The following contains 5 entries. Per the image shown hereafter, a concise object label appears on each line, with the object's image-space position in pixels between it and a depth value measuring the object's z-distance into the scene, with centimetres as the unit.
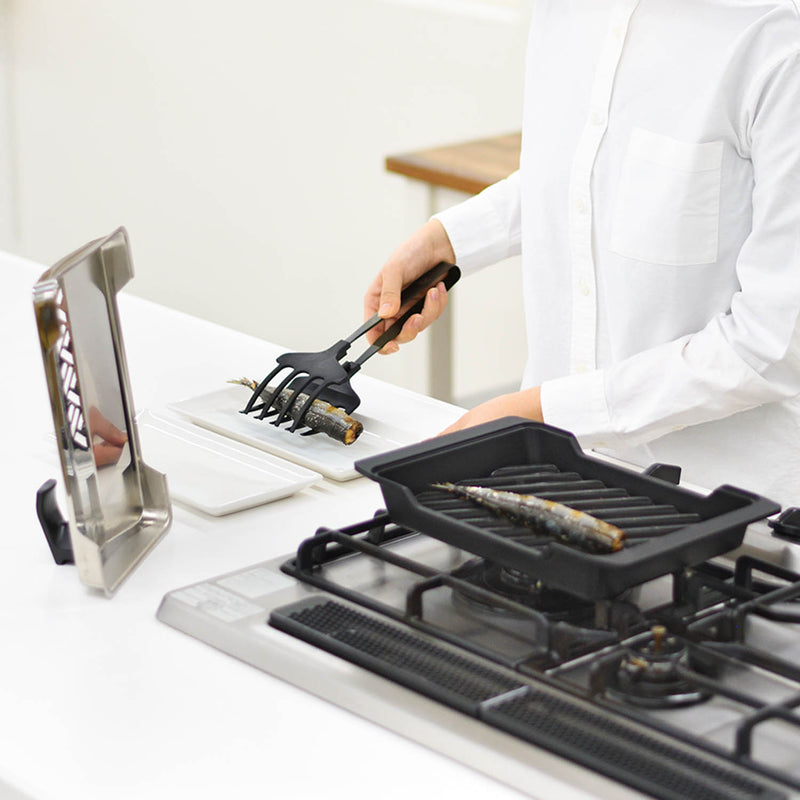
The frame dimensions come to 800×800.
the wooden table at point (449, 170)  418
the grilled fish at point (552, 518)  201
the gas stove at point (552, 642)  188
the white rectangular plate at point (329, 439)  246
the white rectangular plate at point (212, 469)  235
